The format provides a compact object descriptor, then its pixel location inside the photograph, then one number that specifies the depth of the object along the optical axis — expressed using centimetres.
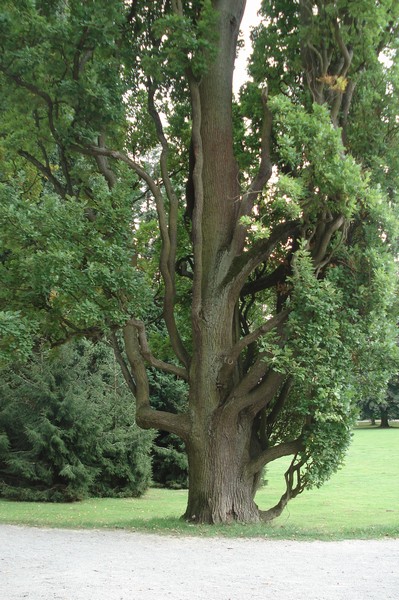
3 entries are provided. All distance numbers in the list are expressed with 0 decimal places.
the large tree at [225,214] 1055
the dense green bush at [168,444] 2275
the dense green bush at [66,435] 1836
